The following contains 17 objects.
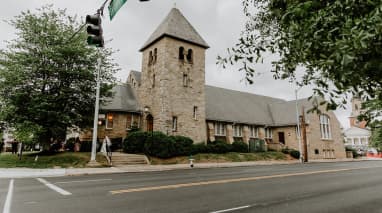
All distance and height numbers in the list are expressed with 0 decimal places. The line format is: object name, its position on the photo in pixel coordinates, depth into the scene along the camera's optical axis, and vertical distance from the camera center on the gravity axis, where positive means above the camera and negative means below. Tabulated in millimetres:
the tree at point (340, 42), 2455 +1182
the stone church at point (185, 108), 27078 +4609
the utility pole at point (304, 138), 30412 +1084
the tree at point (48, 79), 19406 +5460
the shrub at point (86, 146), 24966 -33
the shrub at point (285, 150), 33638 -427
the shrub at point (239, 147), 28952 -47
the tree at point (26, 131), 18359 +1047
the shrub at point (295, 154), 32906 -923
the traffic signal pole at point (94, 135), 18219 +772
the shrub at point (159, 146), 22469 +16
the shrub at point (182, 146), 23375 +27
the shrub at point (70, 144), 26125 +164
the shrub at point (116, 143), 26669 +302
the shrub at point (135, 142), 23656 +377
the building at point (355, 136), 87838 +4102
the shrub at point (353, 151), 41706 -620
